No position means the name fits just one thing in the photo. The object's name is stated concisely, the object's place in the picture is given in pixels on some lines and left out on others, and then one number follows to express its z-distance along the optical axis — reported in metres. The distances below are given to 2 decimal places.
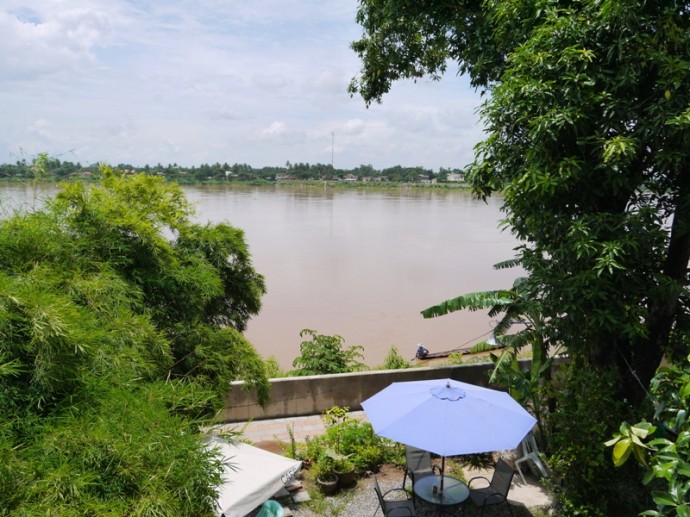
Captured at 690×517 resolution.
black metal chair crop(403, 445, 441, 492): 6.16
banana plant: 6.91
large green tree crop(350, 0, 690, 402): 4.46
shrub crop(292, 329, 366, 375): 10.05
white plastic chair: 6.56
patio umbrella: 4.96
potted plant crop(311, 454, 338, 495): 6.22
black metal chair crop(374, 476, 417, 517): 5.33
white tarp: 4.75
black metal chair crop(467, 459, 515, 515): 5.59
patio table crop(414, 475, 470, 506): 5.62
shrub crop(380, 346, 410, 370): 10.84
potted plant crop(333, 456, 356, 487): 6.32
